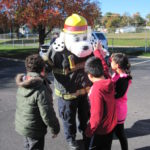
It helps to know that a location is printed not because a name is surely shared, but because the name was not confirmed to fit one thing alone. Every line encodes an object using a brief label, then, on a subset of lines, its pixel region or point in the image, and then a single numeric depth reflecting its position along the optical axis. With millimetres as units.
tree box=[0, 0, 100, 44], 14184
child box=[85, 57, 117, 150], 2551
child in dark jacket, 2691
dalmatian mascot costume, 3293
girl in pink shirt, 3171
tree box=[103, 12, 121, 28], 83438
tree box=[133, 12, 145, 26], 92400
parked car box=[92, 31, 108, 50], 16744
